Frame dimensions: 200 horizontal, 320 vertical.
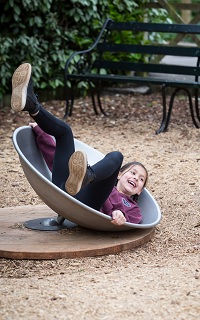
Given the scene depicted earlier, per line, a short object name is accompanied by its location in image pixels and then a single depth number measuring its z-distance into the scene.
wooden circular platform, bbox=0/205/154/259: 4.15
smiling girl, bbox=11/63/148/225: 4.21
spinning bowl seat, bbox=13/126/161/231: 4.11
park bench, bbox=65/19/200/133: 7.89
